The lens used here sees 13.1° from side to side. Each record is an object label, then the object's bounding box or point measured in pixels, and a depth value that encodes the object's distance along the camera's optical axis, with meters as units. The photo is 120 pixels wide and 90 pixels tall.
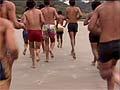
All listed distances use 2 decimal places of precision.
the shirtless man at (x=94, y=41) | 13.14
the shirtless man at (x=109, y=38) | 7.79
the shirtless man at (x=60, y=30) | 19.38
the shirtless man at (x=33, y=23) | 13.92
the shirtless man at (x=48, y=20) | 15.61
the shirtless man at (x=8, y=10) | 10.03
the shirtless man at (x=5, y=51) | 5.41
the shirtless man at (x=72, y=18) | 16.41
